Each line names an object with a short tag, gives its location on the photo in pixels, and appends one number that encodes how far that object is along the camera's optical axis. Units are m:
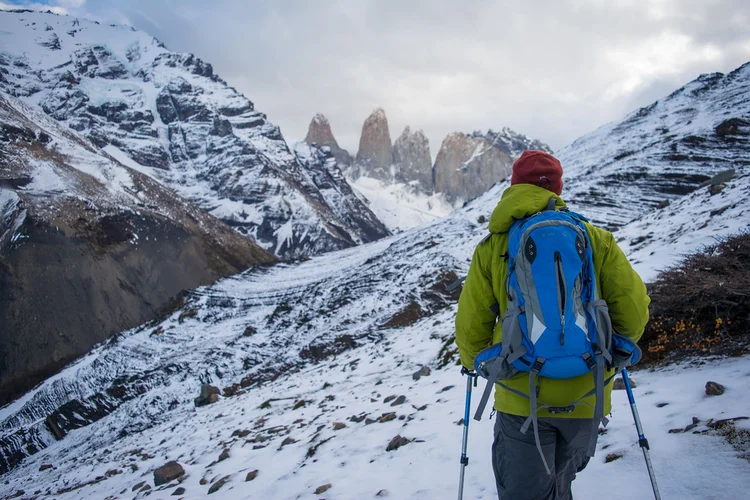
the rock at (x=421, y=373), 9.83
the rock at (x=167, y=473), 7.75
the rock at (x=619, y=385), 5.17
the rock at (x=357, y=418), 7.76
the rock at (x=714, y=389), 4.17
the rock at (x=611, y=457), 3.85
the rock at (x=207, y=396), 17.58
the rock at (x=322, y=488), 5.19
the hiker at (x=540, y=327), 2.65
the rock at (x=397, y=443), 5.80
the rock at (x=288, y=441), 7.74
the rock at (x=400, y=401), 7.98
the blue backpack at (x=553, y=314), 2.58
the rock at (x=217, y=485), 6.52
